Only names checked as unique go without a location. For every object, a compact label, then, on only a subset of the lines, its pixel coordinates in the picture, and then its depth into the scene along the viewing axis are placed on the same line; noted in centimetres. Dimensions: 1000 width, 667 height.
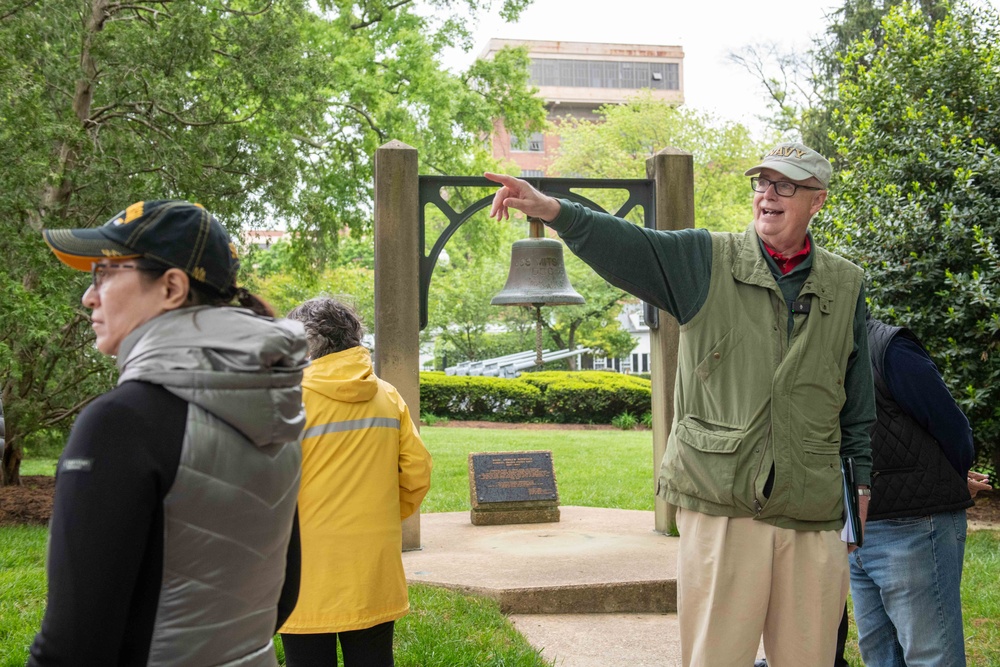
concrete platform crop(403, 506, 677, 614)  587
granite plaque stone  816
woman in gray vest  153
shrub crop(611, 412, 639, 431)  2112
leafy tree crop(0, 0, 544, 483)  750
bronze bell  670
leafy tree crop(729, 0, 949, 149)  2108
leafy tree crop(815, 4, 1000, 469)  880
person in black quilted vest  345
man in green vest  293
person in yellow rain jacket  325
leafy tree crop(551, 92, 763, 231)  3244
